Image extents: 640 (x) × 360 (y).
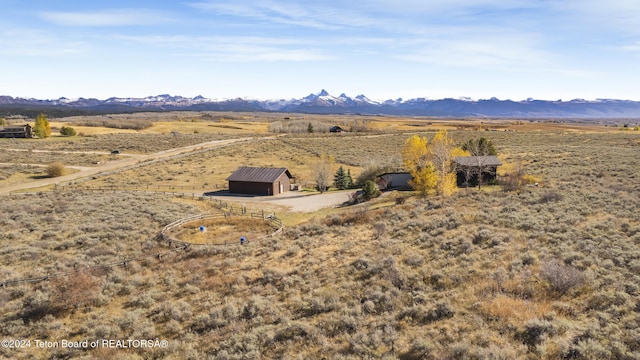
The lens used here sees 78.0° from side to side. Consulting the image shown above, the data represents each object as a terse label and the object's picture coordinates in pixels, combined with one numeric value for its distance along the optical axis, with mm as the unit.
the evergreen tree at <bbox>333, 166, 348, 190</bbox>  61688
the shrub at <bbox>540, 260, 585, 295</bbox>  18906
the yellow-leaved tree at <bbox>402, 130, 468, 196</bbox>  45094
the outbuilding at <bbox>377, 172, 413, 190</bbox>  57656
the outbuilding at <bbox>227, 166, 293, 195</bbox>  57469
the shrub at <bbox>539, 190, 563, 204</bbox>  37406
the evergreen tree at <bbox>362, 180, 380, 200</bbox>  50094
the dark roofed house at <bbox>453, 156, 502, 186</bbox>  51588
